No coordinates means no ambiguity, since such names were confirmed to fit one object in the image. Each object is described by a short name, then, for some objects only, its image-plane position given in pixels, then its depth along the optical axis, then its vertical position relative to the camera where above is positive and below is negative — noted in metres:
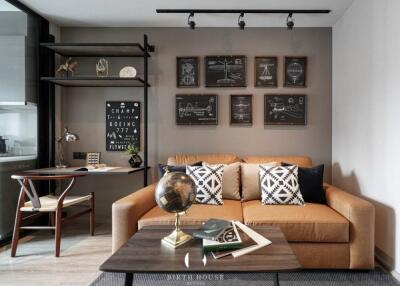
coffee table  1.20 -0.60
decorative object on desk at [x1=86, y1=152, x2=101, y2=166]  3.15 -0.25
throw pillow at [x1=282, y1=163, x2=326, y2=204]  2.42 -0.44
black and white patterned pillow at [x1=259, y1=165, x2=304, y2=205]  2.35 -0.45
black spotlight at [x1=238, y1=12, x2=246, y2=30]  2.77 +1.21
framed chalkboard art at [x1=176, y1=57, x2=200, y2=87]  3.15 +0.79
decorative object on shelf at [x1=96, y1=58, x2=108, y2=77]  3.06 +0.81
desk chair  2.27 -0.62
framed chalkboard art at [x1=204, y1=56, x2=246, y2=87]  3.12 +0.79
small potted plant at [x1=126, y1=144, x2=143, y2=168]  3.02 -0.25
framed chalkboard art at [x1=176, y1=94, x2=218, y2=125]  3.13 +0.34
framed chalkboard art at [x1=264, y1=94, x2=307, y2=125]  3.09 +0.33
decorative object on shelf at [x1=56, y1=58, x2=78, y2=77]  2.99 +0.79
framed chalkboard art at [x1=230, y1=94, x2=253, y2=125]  3.12 +0.34
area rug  1.90 -1.06
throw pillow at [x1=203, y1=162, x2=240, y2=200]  2.58 -0.46
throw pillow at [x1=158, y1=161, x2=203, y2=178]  2.59 -0.31
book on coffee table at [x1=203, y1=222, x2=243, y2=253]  1.34 -0.55
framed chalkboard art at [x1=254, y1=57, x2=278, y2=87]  3.11 +0.79
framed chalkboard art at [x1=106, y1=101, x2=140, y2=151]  3.19 +0.16
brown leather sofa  1.93 -0.66
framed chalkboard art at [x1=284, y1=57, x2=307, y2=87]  3.10 +0.78
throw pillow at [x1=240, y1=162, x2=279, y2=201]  2.57 -0.45
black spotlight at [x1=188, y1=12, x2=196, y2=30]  2.79 +1.24
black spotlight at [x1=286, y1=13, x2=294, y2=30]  2.78 +1.23
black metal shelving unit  2.82 +0.98
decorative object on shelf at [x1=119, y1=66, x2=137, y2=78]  3.04 +0.76
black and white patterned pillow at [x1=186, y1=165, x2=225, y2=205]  2.41 -0.44
